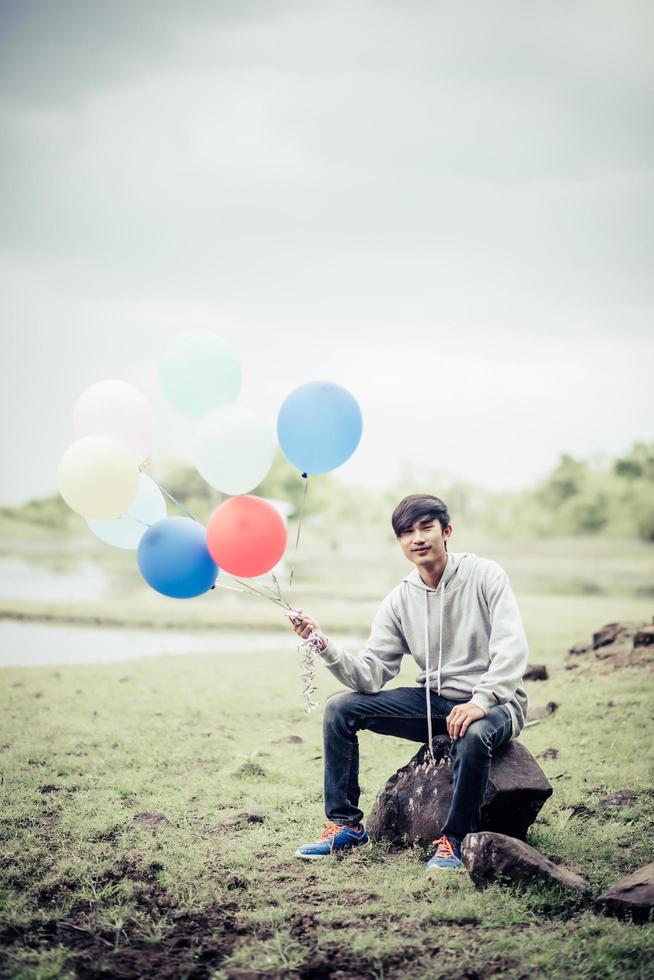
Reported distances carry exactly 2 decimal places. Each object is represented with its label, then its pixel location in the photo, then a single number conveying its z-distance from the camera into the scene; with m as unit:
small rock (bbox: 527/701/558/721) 7.11
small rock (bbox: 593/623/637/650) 9.45
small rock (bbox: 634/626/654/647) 8.81
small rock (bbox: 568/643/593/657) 9.50
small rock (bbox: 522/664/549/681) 8.48
